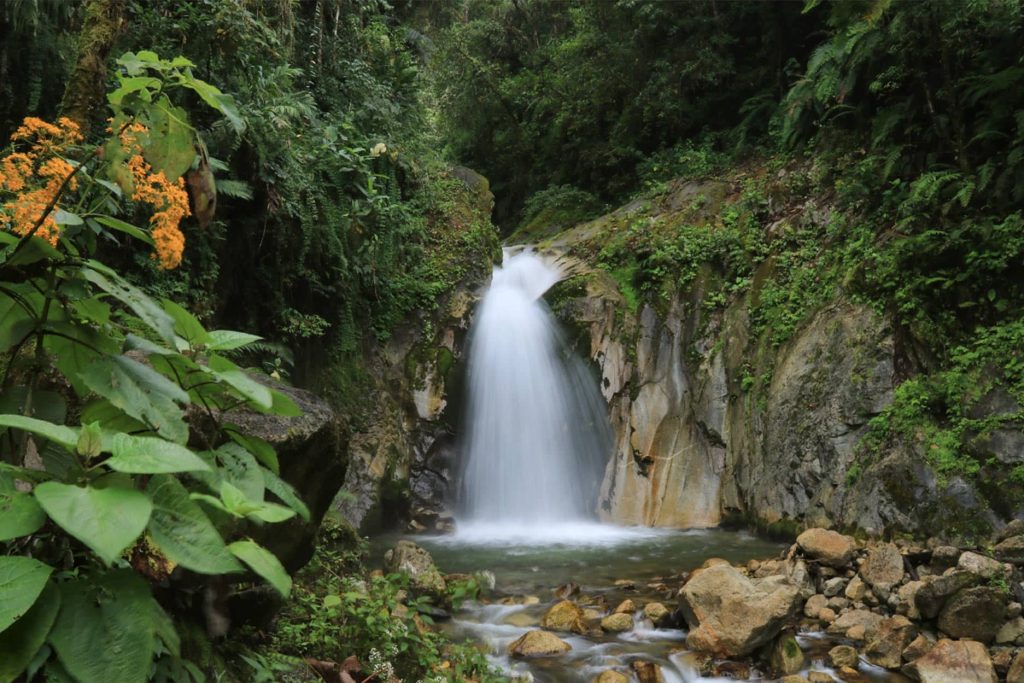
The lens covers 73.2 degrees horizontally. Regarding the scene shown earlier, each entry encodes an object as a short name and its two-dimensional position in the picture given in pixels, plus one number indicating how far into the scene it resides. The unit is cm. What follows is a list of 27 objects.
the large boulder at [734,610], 495
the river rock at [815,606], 577
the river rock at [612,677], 459
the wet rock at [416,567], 572
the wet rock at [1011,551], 567
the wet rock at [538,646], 505
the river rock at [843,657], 493
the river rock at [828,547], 626
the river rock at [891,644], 493
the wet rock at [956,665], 458
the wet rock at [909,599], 534
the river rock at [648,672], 471
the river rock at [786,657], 478
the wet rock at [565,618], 554
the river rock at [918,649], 489
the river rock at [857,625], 532
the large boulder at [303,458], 330
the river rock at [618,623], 555
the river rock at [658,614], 561
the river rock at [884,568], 578
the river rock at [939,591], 515
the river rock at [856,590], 580
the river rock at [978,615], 497
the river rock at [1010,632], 497
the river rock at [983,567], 544
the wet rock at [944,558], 586
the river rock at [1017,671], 451
